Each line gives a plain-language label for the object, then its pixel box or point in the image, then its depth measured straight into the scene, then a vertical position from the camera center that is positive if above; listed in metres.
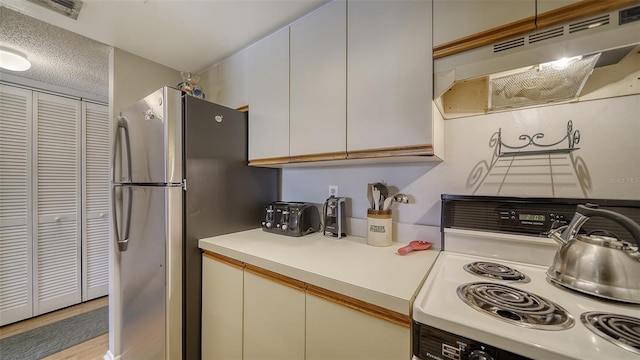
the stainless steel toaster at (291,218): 1.45 -0.26
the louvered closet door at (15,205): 2.05 -0.25
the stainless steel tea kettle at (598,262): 0.67 -0.25
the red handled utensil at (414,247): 1.08 -0.33
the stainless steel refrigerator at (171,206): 1.23 -0.17
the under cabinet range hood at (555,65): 0.68 +0.42
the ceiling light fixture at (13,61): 1.68 +0.90
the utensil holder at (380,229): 1.22 -0.26
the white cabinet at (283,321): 0.73 -0.56
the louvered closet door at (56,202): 2.23 -0.24
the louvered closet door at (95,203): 2.50 -0.28
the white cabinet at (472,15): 0.78 +0.61
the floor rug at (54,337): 1.78 -1.37
